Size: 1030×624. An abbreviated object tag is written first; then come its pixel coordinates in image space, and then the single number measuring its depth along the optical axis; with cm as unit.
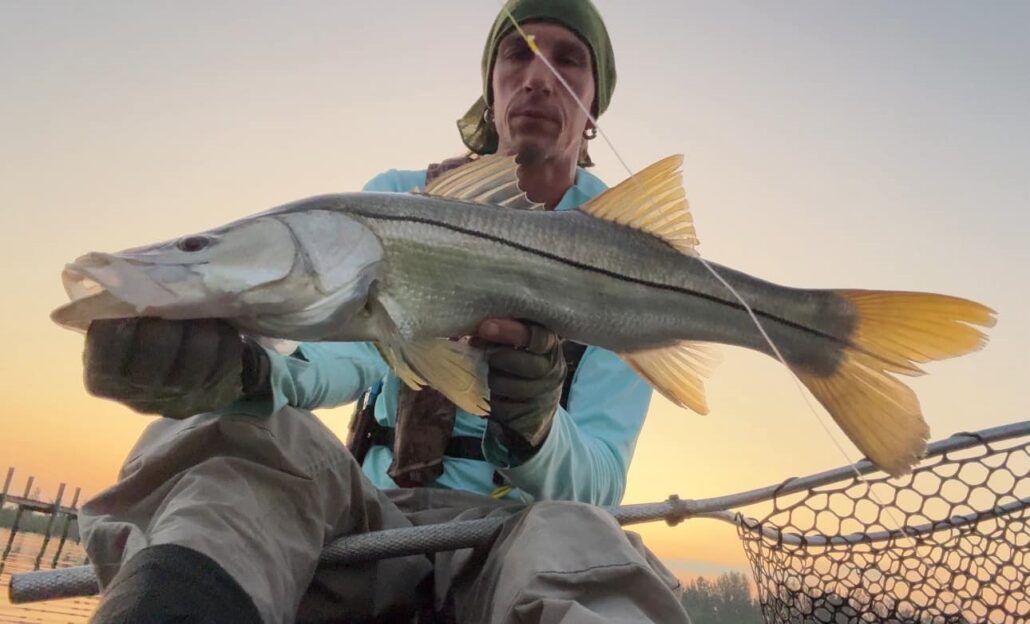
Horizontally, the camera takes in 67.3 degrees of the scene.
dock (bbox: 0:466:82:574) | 3155
